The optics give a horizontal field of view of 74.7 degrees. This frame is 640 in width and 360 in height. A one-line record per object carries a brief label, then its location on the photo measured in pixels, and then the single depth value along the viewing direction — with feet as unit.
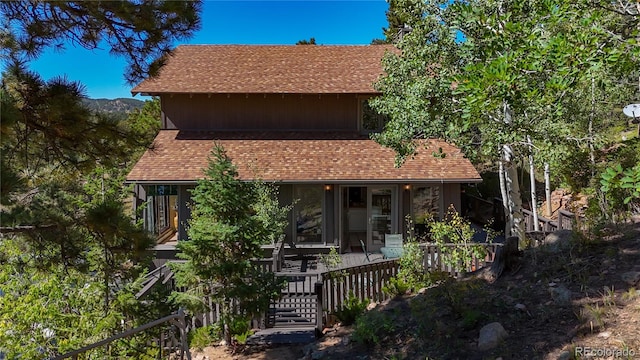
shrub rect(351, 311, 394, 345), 16.79
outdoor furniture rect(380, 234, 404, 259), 37.17
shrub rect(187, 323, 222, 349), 22.02
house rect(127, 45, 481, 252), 40.24
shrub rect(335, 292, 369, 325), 22.12
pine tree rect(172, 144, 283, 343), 22.03
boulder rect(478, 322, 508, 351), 13.55
